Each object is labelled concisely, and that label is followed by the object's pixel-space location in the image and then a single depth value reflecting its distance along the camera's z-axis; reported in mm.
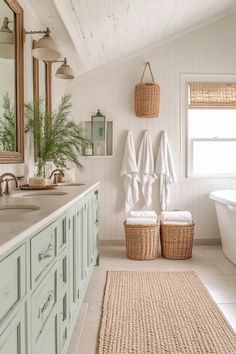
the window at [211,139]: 4734
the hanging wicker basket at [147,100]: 4457
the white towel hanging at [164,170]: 4594
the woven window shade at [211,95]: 4680
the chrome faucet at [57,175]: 3426
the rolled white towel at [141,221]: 4070
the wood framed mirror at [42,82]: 3074
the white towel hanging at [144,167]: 4609
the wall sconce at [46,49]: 2438
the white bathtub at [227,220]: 3676
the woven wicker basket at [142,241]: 4043
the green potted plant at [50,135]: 2766
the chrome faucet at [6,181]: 2152
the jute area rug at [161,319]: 2160
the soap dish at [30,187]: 2537
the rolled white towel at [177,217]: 4225
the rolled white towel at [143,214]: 4187
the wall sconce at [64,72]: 3199
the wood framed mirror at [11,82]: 2299
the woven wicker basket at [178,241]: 4094
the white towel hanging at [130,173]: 4566
